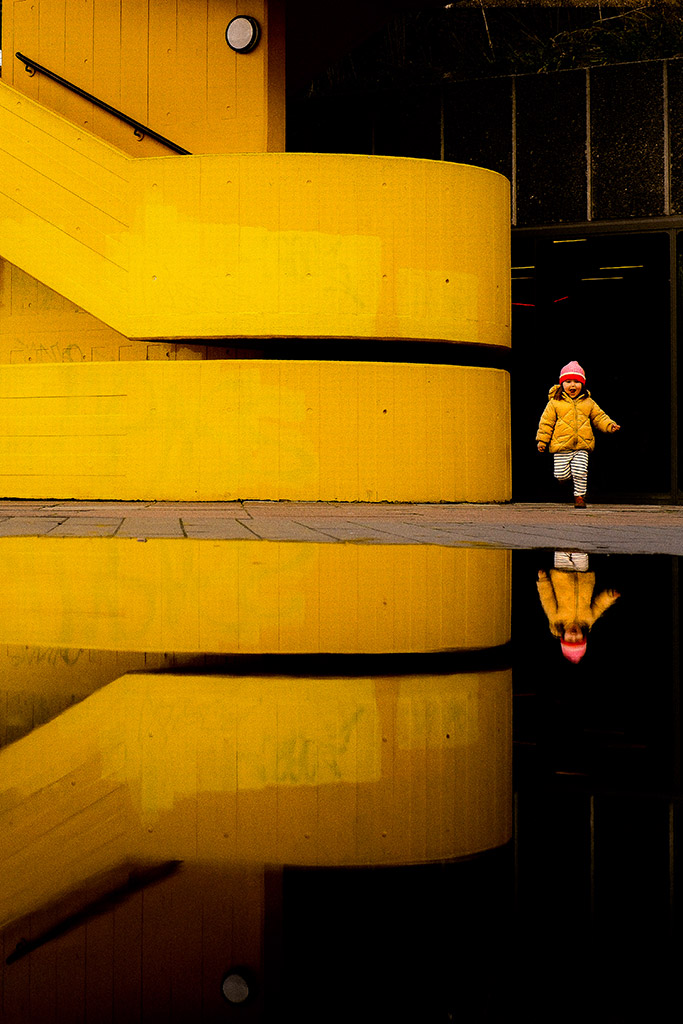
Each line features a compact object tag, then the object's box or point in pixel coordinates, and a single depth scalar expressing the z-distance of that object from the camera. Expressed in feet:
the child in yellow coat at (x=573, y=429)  44.32
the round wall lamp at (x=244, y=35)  45.19
